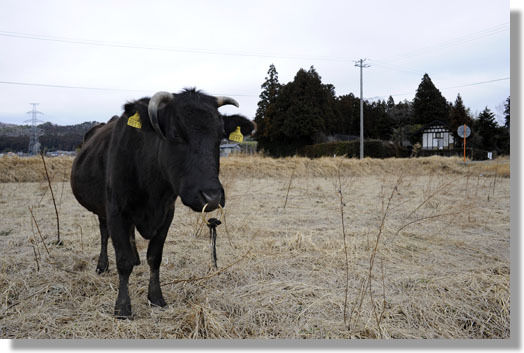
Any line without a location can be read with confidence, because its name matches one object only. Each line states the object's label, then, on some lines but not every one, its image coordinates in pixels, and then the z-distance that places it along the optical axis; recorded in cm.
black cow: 245
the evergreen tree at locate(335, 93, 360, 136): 2877
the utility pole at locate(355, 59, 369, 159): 2230
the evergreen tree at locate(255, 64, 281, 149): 3416
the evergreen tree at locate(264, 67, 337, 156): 3266
